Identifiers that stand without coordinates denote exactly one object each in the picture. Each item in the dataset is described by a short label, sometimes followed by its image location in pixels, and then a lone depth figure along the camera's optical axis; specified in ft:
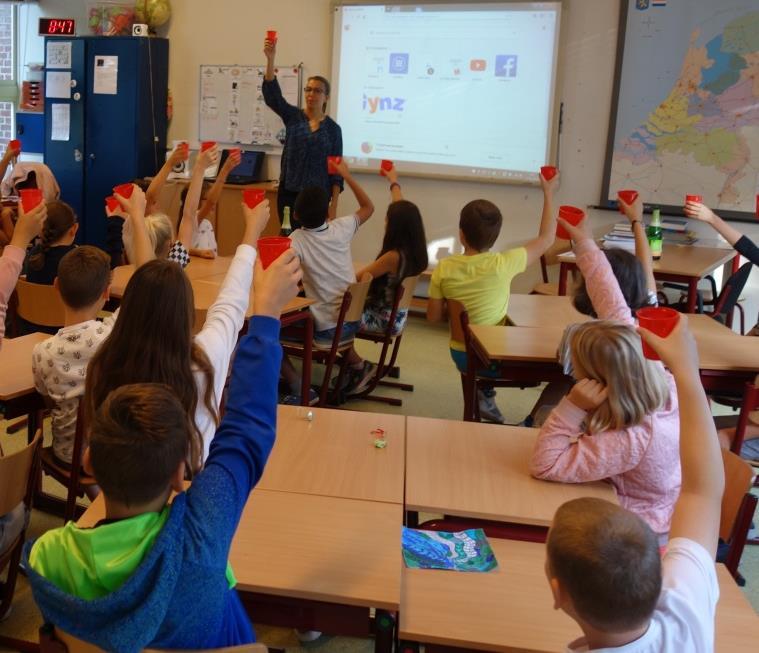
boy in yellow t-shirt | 12.15
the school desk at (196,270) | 12.35
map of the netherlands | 18.30
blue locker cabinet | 22.89
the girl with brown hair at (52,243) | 12.06
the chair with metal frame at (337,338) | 12.92
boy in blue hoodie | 3.75
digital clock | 23.79
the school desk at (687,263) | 15.64
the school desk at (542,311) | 12.03
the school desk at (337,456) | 6.44
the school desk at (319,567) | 5.11
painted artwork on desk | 5.66
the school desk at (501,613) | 4.88
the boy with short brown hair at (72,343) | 8.11
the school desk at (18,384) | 8.21
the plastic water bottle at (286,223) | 15.65
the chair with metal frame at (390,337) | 14.17
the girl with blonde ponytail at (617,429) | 6.67
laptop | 22.47
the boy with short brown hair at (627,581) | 3.79
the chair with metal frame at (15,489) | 6.51
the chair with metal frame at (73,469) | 7.95
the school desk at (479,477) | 6.28
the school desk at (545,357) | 9.97
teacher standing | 18.76
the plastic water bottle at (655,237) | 16.81
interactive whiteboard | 19.84
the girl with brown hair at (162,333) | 6.14
